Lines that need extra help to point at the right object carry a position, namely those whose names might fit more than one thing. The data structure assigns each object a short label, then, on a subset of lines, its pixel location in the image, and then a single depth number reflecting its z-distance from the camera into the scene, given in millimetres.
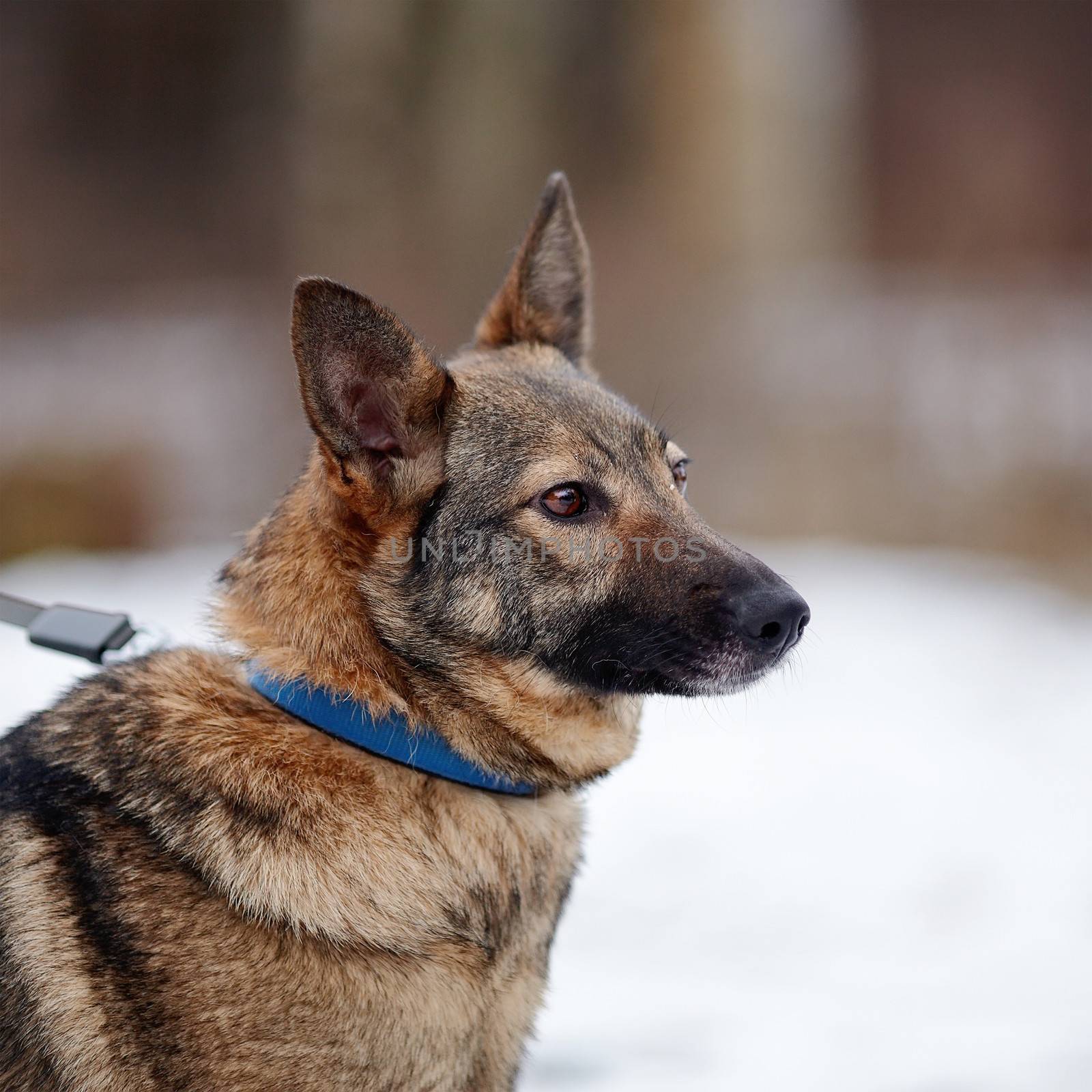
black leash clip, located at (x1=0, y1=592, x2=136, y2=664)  2889
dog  2025
